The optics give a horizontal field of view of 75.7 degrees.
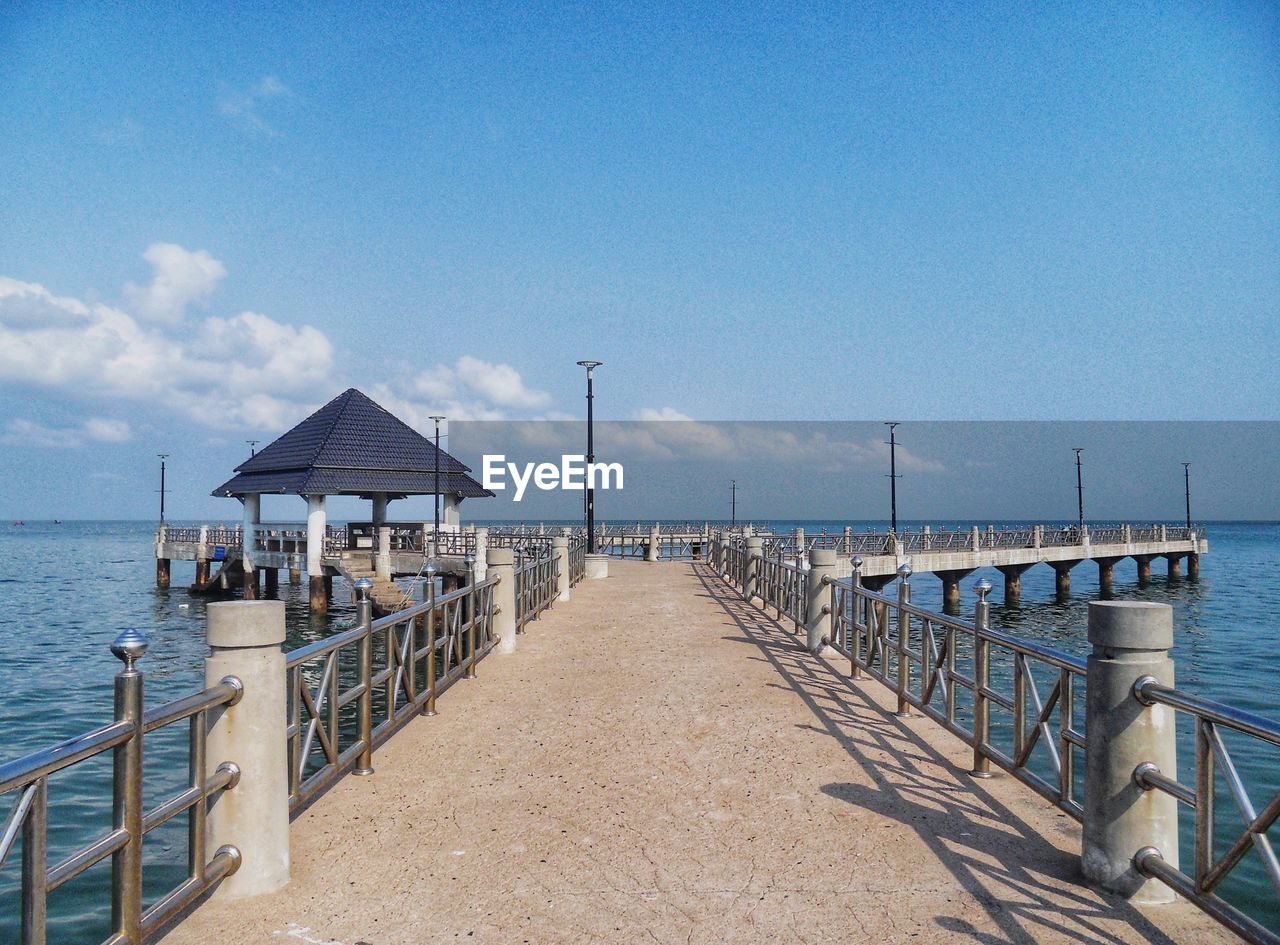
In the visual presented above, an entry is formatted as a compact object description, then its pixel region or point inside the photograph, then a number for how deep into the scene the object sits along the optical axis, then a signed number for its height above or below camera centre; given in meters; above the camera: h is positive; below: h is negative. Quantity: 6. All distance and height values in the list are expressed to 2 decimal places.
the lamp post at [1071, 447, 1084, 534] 60.67 +2.08
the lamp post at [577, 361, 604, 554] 27.95 +1.76
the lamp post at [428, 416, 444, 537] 33.88 +1.77
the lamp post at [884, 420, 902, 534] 47.36 +2.85
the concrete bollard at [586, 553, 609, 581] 25.20 -1.58
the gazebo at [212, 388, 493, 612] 33.38 +2.01
